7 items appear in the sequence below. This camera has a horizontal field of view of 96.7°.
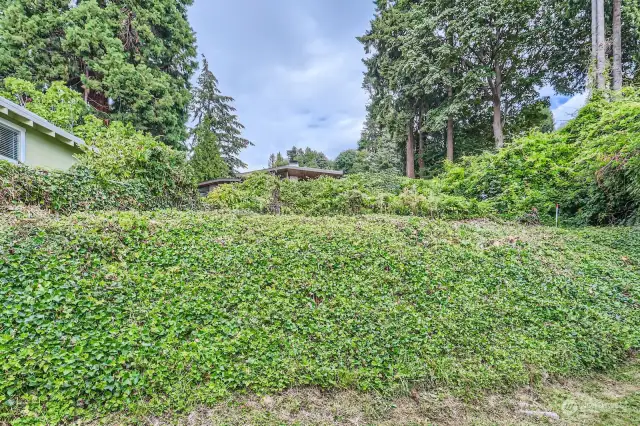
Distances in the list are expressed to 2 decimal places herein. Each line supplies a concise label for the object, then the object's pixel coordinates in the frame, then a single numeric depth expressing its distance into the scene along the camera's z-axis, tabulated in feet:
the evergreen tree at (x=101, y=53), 37.88
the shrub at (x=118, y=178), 14.19
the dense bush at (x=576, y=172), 19.45
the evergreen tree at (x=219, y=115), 79.46
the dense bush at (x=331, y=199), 22.45
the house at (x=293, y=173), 50.34
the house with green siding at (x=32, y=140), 21.58
